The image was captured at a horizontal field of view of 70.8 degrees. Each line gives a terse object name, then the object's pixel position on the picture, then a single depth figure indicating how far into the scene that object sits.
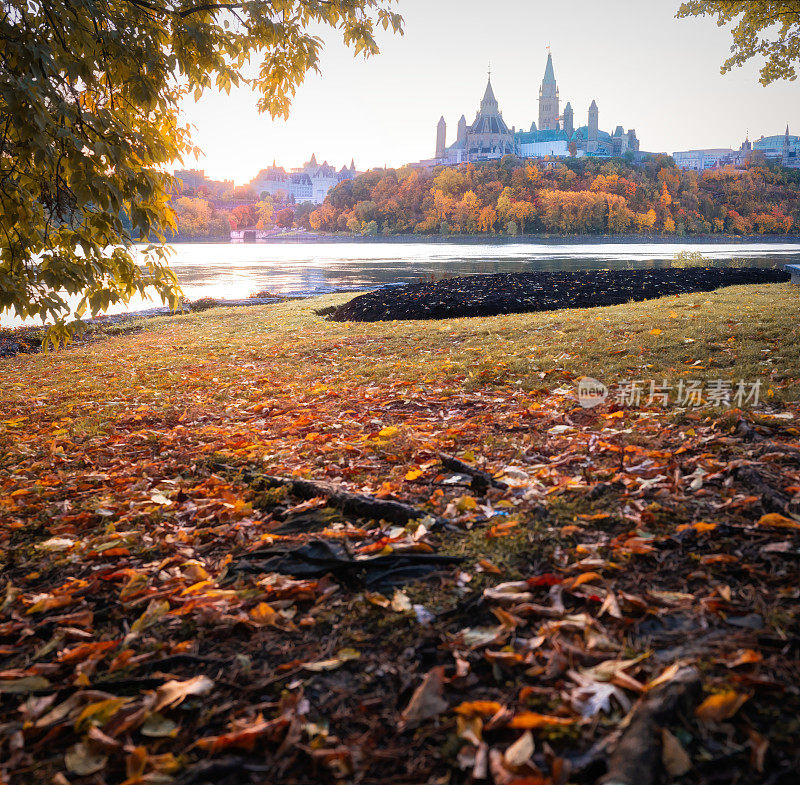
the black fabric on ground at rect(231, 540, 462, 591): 2.89
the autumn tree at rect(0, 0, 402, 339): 3.64
